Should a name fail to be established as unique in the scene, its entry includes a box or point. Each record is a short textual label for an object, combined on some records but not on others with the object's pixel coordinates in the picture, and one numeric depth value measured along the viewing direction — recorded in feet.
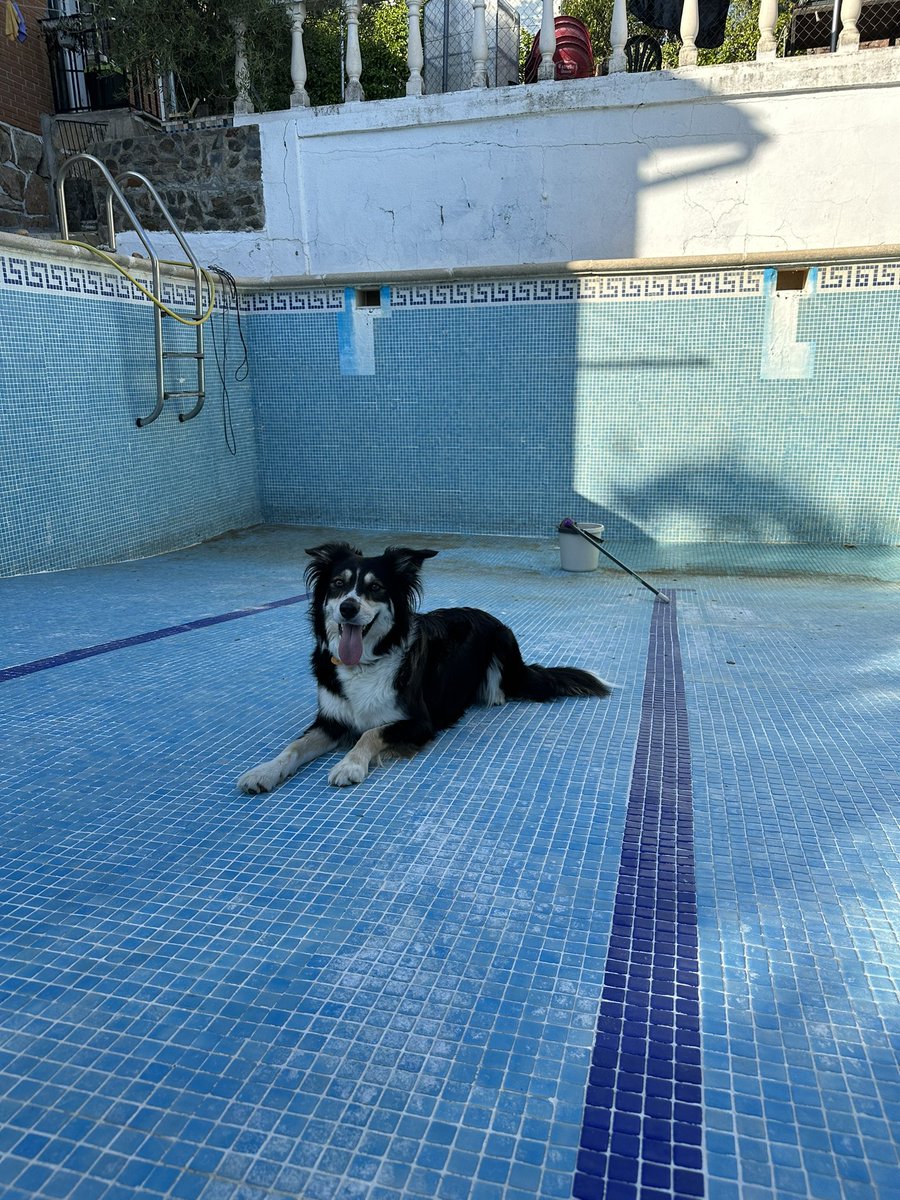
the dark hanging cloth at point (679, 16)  29.22
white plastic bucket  22.63
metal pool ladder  20.19
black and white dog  8.98
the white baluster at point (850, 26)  24.39
